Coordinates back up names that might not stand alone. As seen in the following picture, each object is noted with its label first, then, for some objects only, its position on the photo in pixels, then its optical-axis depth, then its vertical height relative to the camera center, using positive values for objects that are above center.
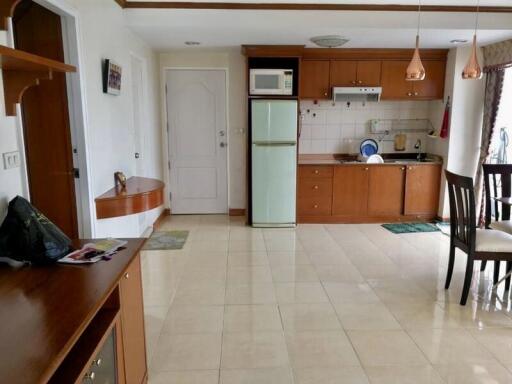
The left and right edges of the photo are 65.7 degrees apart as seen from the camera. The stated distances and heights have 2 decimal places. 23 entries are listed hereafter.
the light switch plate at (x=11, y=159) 1.86 -0.14
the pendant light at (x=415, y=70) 2.93 +0.43
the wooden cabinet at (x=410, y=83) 5.19 +0.60
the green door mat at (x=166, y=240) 4.43 -1.29
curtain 4.66 +0.16
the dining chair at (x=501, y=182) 3.54 -0.48
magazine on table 1.77 -0.57
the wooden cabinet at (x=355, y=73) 5.17 +0.73
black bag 1.73 -0.48
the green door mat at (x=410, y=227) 5.03 -1.26
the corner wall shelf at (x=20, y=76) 1.74 +0.24
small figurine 3.41 -0.43
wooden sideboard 1.09 -0.60
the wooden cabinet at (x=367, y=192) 5.23 -0.84
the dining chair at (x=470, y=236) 2.89 -0.80
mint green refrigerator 4.88 -0.41
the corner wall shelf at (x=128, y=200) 3.00 -0.55
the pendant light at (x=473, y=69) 2.91 +0.44
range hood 5.12 +0.46
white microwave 4.85 +0.57
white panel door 5.50 -0.15
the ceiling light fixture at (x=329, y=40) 4.25 +0.95
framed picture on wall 3.23 +0.43
